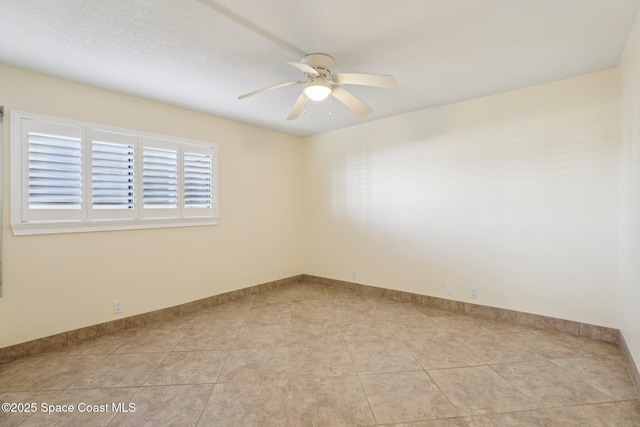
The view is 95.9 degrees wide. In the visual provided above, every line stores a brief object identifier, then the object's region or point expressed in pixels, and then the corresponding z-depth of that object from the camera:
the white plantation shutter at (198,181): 3.85
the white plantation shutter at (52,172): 2.70
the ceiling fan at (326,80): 2.20
